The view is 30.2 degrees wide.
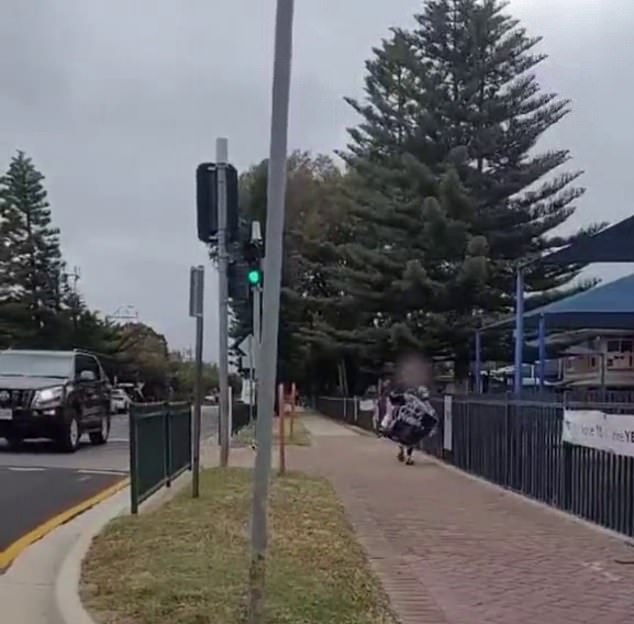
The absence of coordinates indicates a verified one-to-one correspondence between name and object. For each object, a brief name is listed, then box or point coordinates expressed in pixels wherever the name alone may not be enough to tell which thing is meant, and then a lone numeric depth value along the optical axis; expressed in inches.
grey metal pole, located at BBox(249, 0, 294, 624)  240.2
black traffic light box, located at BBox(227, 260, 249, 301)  557.0
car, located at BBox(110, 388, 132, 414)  2176.1
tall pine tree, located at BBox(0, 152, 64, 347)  2842.0
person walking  779.4
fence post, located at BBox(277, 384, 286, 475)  626.6
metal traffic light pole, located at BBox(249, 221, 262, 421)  583.8
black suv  785.6
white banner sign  401.4
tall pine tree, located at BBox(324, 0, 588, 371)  1505.9
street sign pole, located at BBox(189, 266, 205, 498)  478.6
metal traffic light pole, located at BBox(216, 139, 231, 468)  499.8
